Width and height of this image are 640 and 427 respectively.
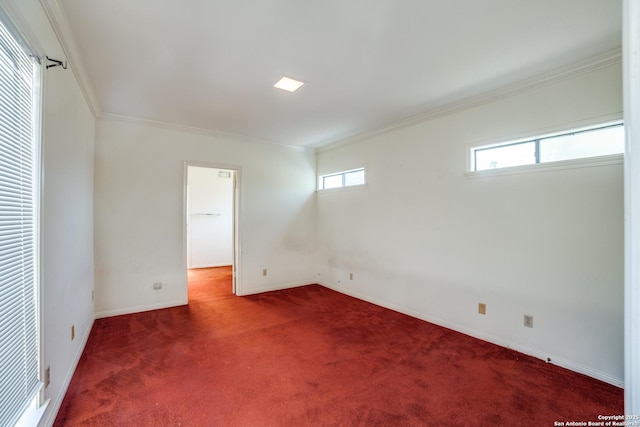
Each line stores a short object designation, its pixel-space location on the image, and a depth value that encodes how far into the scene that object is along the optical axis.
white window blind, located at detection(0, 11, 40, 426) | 1.21
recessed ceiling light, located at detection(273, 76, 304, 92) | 2.59
